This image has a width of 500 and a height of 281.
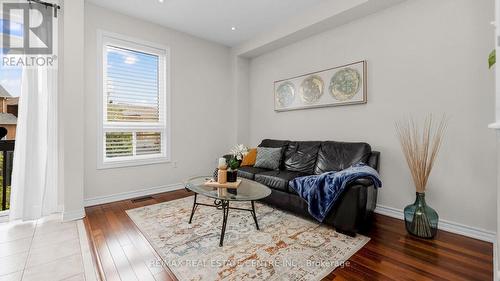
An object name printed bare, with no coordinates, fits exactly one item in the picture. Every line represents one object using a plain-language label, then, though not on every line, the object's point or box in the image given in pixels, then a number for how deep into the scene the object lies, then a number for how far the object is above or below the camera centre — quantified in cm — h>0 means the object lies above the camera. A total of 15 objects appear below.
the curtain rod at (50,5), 262 +163
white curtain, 253 -13
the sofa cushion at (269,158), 346 -32
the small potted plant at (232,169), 247 -35
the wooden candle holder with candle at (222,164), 246 -29
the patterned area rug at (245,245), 166 -99
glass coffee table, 203 -54
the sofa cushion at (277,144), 355 -10
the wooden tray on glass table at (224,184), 234 -50
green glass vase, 216 -81
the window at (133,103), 330 +57
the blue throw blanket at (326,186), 220 -51
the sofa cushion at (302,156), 322 -27
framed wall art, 303 +80
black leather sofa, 216 -49
